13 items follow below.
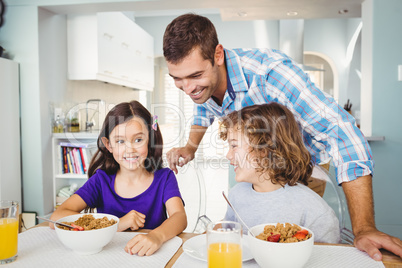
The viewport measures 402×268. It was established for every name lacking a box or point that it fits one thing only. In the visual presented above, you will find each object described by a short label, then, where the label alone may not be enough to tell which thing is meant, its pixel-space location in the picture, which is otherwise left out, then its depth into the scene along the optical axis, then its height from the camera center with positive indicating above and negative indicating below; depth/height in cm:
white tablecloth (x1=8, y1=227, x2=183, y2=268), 78 -31
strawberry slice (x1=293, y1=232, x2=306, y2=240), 73 -23
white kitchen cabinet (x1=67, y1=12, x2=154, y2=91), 339 +80
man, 108 +12
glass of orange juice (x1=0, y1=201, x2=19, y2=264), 79 -24
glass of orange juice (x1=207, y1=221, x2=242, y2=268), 65 -23
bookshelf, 312 -24
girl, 134 -21
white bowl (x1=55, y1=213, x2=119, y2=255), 80 -26
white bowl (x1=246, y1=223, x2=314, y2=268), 68 -25
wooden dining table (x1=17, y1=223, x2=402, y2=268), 78 -31
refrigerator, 276 -6
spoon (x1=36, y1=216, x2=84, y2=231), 86 -25
